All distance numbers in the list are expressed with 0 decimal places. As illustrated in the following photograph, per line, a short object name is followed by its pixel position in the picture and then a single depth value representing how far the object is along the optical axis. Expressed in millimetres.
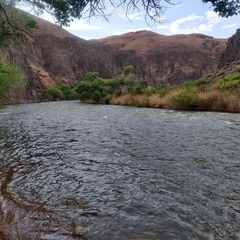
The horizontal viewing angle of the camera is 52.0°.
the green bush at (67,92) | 75662
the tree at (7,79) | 14105
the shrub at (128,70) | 72625
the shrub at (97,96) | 45950
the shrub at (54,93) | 71688
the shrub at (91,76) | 59678
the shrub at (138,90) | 33634
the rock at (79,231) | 2988
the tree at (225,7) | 5766
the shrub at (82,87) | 50812
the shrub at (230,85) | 20697
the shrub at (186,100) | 21156
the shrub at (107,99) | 42000
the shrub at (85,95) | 50094
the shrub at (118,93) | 39941
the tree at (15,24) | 9281
